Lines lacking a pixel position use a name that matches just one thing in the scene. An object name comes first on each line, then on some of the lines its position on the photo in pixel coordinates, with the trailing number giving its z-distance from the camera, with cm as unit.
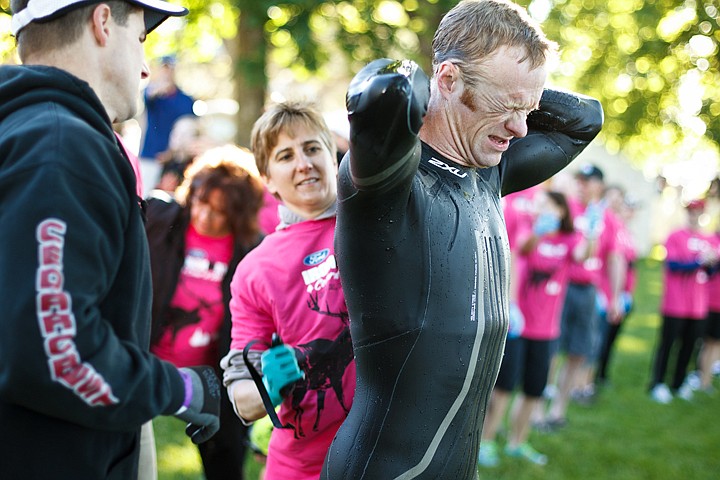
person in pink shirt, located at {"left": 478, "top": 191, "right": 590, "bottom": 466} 581
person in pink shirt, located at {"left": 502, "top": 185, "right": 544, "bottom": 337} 609
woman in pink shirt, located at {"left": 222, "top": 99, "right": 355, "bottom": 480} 248
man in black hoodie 144
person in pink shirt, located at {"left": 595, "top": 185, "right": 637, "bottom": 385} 857
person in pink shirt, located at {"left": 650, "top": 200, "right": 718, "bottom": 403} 857
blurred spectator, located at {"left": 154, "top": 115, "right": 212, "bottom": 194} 537
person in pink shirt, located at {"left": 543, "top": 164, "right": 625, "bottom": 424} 711
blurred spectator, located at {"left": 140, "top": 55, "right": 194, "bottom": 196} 738
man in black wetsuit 188
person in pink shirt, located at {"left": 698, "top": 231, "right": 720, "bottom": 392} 916
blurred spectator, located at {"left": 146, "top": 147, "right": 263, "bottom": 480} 387
